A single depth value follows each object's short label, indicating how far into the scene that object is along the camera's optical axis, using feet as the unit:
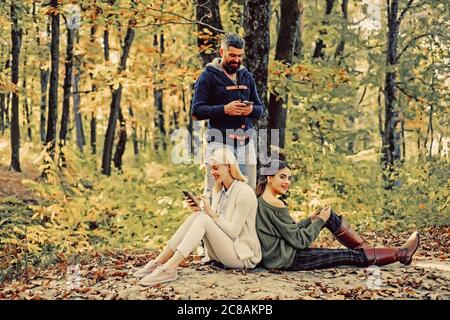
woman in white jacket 19.57
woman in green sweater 21.13
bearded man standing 21.70
